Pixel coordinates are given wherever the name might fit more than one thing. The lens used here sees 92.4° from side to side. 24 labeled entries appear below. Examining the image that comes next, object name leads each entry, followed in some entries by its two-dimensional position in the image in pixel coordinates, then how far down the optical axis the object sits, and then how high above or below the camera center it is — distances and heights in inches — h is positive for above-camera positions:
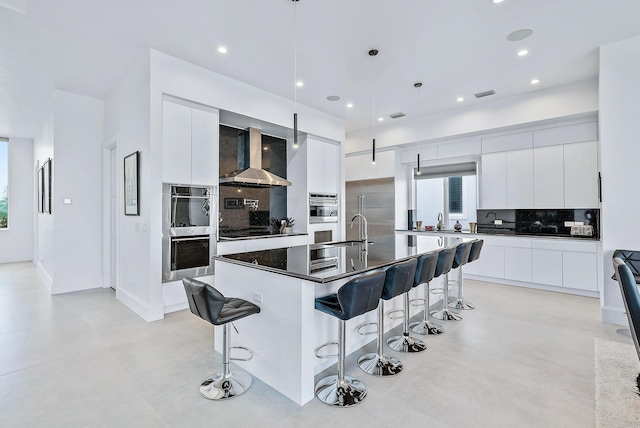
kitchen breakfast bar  80.1 -25.7
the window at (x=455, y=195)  249.9 +15.1
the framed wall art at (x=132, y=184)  152.5 +15.8
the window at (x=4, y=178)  294.5 +35.9
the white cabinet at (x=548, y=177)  192.9 +23.1
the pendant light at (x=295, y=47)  114.6 +75.5
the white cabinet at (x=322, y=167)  223.9 +35.9
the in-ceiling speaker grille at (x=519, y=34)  127.3 +75.8
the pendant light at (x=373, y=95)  144.2 +76.8
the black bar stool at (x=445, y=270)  120.6 -22.7
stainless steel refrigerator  262.8 +8.5
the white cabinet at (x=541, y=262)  176.1 -30.5
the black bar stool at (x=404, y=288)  91.3 -22.9
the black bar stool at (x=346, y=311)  76.5 -25.3
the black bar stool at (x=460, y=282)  150.4 -36.0
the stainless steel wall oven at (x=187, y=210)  149.6 +2.3
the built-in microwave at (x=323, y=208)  224.8 +4.6
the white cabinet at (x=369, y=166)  263.3 +42.5
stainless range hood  190.0 +34.8
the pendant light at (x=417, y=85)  180.7 +76.7
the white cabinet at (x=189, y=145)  148.6 +35.5
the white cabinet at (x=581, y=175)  182.4 +23.0
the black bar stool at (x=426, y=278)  107.0 -23.2
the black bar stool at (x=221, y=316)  76.6 -27.0
